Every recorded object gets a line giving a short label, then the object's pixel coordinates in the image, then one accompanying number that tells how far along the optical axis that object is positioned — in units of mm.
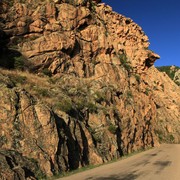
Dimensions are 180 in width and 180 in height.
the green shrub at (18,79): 22125
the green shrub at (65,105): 21062
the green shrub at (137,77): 45094
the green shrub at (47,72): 29073
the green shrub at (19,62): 27172
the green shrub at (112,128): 26609
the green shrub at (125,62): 43969
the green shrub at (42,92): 21641
